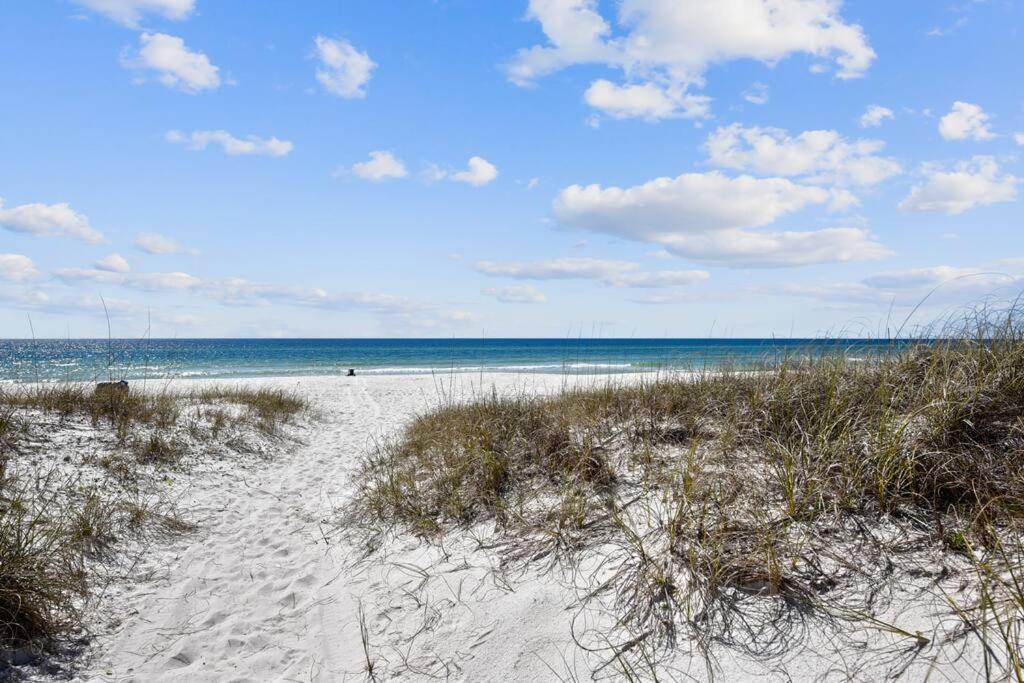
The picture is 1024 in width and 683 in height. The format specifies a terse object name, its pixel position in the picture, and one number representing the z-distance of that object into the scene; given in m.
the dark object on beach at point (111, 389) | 9.78
